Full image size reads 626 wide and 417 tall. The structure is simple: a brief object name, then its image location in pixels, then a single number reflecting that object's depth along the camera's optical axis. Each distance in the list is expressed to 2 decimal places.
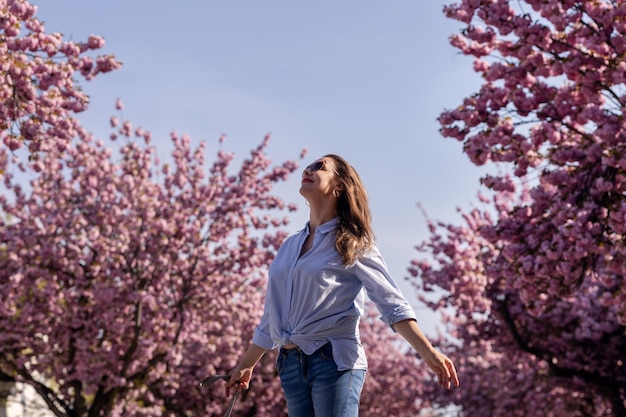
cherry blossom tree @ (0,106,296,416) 16.06
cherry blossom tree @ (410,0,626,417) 9.56
